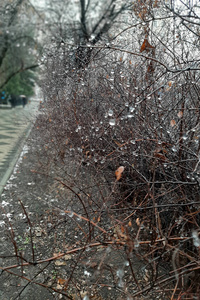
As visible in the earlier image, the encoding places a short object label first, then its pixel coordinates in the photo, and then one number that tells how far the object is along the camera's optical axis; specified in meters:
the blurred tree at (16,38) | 17.24
